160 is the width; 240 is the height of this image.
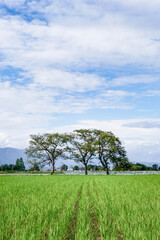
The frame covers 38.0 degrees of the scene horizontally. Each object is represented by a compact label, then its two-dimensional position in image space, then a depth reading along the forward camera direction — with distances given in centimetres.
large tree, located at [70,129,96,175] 4926
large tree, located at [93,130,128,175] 4688
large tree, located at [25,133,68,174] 4944
